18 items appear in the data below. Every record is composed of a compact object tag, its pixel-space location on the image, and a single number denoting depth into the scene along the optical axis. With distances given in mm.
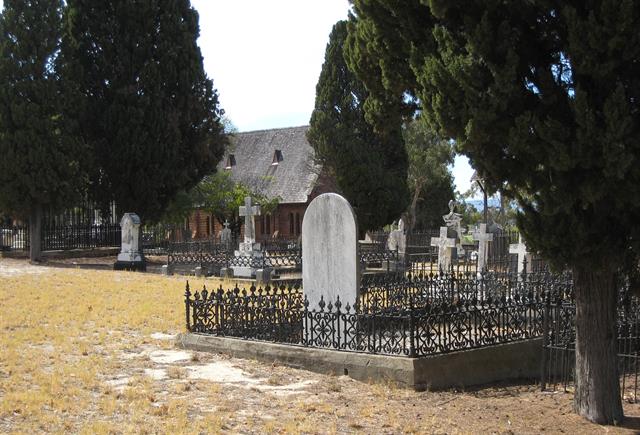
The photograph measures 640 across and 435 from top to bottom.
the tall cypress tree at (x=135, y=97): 34000
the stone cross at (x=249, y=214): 26494
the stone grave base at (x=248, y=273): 23062
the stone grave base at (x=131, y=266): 27855
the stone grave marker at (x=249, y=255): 23828
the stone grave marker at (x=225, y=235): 36669
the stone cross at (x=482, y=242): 20580
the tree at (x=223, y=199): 45272
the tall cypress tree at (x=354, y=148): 38125
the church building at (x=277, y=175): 52125
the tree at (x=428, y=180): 56188
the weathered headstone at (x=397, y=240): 31053
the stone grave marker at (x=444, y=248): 23281
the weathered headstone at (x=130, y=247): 28062
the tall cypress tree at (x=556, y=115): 7172
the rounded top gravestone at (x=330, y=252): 11516
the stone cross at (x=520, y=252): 20219
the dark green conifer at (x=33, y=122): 30016
